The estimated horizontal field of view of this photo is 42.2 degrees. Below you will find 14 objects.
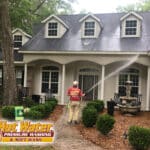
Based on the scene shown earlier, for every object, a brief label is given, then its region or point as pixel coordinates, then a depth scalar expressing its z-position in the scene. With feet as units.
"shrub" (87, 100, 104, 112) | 32.16
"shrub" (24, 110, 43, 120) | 25.97
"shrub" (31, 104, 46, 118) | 28.80
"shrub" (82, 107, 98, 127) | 25.84
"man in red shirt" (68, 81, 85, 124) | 27.37
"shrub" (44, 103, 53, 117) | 30.41
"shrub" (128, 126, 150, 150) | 20.40
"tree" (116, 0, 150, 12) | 77.94
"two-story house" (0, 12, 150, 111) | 37.26
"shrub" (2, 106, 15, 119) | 28.22
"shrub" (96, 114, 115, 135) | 23.17
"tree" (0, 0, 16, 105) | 34.77
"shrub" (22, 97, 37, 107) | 35.57
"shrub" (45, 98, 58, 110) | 33.31
